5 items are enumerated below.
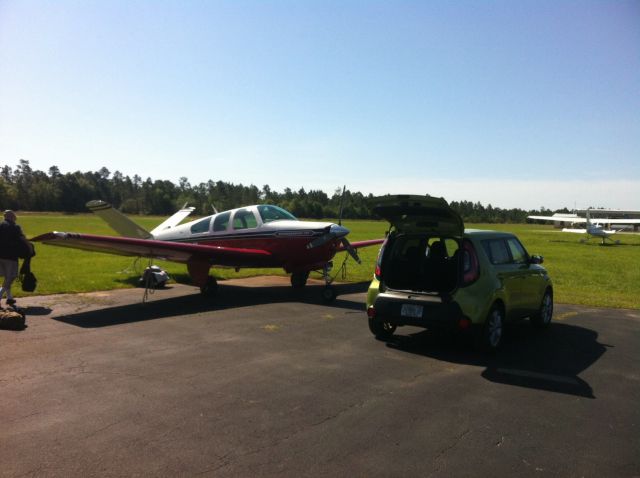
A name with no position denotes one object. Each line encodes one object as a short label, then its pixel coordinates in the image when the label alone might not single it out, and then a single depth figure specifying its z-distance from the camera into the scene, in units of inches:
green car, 253.6
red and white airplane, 443.2
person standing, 356.8
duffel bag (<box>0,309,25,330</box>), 305.3
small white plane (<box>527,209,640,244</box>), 1759.6
